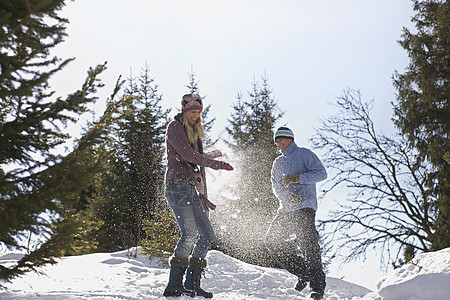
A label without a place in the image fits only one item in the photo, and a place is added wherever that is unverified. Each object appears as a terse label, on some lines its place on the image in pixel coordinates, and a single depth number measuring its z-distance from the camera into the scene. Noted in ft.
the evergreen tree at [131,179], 49.21
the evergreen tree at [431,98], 40.60
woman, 13.56
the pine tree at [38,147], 8.56
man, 16.81
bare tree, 41.75
